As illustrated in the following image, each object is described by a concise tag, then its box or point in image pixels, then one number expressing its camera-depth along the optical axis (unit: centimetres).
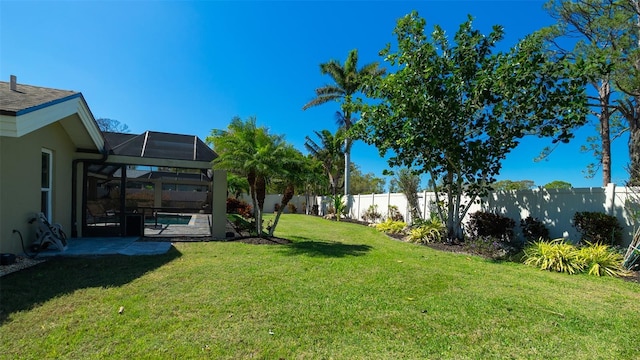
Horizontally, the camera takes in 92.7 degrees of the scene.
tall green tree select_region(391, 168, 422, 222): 1543
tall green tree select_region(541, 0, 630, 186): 1208
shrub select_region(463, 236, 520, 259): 897
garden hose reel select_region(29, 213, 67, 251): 695
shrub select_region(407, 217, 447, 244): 1119
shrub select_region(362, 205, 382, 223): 1923
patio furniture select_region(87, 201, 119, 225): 994
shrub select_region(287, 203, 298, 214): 3067
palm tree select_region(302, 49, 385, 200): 2358
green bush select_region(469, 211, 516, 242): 1039
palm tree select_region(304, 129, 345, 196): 2816
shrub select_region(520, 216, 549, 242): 948
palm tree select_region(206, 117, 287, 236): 945
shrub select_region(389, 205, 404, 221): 1697
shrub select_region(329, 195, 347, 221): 2164
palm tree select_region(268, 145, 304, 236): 965
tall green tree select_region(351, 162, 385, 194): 4181
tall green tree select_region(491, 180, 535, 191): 4056
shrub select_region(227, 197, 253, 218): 1800
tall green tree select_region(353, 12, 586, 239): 826
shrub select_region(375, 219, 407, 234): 1410
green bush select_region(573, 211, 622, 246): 777
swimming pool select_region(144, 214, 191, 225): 1431
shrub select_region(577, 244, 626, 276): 674
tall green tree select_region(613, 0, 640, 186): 1023
